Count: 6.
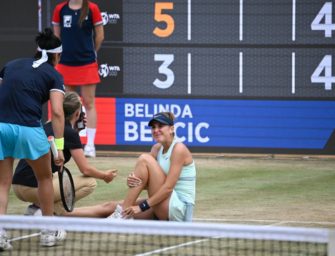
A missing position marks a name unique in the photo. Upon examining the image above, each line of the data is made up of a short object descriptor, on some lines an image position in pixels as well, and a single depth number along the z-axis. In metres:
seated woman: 18.97
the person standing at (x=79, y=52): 30.16
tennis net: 12.56
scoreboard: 30.41
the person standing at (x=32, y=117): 17.66
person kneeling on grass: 19.56
